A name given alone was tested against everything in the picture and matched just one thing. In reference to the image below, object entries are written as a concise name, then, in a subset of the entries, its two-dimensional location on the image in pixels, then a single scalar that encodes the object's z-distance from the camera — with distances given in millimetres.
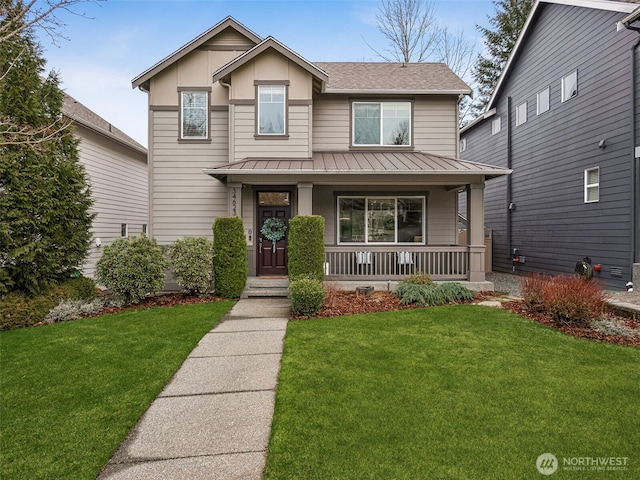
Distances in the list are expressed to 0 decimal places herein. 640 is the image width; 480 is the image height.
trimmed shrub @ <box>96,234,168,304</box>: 8258
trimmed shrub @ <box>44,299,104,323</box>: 7328
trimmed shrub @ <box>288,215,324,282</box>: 8906
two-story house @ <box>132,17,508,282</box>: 10031
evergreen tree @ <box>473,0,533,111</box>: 23172
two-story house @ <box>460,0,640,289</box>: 9453
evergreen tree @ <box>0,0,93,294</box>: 7230
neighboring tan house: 12133
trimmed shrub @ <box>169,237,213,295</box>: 8977
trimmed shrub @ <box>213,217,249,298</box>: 9125
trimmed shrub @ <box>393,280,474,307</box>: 8312
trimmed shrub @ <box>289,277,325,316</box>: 7332
